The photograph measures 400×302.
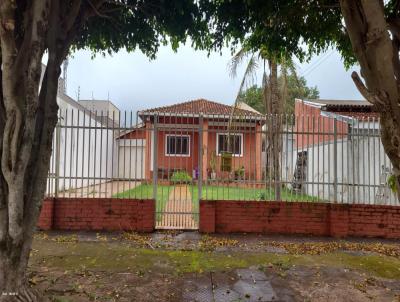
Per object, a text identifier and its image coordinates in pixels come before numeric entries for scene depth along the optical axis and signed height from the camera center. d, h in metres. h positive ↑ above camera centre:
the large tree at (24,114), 3.45 +0.54
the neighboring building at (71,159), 7.31 +0.15
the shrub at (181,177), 7.54 -0.23
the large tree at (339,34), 2.30 +2.31
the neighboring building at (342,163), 7.48 +0.12
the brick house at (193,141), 7.42 +0.61
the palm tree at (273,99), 7.63 +2.21
